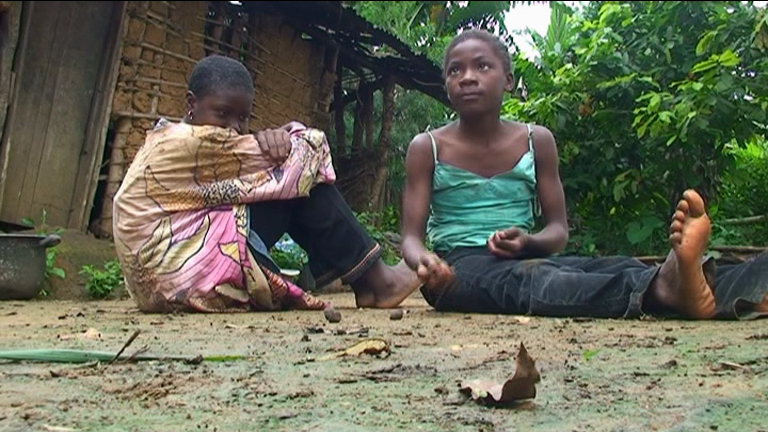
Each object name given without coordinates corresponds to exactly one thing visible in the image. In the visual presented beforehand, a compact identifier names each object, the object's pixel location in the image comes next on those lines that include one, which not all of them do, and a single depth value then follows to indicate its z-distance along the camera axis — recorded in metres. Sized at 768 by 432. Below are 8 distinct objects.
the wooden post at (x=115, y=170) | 7.00
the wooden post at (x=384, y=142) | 10.52
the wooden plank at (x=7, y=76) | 6.17
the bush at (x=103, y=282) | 5.52
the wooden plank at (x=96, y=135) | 6.82
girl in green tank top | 2.88
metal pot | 4.92
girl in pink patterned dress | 3.33
